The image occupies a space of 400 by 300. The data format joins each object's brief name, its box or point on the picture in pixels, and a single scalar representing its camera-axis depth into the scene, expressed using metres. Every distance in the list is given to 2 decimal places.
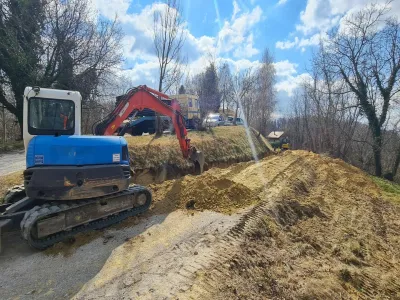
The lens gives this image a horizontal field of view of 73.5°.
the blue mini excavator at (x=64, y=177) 4.55
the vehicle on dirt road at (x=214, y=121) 23.47
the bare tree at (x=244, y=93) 30.72
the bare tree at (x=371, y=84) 17.62
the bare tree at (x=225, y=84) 33.89
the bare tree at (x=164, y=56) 15.91
